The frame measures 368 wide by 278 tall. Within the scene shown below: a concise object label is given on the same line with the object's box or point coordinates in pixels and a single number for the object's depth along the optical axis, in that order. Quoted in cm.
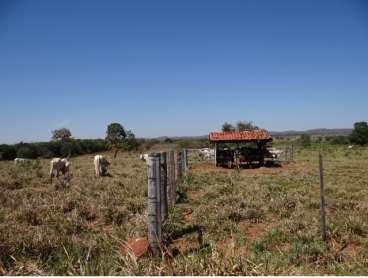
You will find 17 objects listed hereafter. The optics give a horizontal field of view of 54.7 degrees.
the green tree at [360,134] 5575
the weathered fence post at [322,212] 560
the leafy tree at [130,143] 5157
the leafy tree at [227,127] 5811
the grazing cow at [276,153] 2576
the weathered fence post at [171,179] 880
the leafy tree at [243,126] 5563
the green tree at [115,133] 5491
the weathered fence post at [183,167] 1592
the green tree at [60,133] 6305
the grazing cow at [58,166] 1438
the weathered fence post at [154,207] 480
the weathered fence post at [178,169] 1223
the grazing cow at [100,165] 1608
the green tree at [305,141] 5842
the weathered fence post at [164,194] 596
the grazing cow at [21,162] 2328
